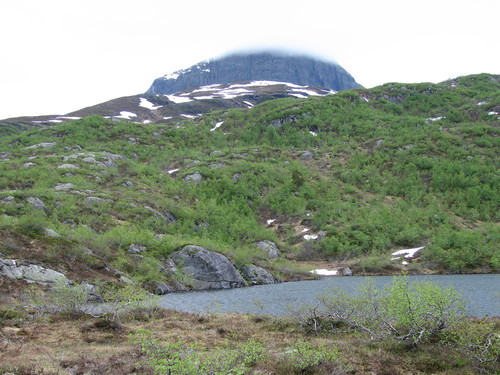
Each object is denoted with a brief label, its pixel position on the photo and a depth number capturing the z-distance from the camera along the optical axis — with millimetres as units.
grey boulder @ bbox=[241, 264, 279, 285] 69125
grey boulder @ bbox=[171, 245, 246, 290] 62406
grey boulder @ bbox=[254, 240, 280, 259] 87150
